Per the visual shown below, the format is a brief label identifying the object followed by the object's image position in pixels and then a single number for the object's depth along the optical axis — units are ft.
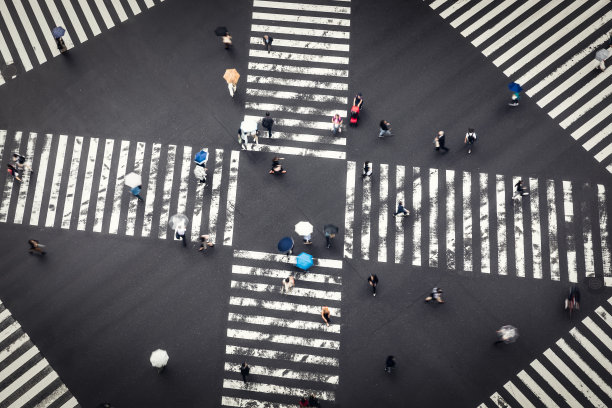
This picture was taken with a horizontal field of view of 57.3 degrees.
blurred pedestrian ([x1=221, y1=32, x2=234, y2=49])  81.10
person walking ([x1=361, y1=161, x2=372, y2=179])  74.43
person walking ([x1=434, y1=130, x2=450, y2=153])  75.51
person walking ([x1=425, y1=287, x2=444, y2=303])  70.59
